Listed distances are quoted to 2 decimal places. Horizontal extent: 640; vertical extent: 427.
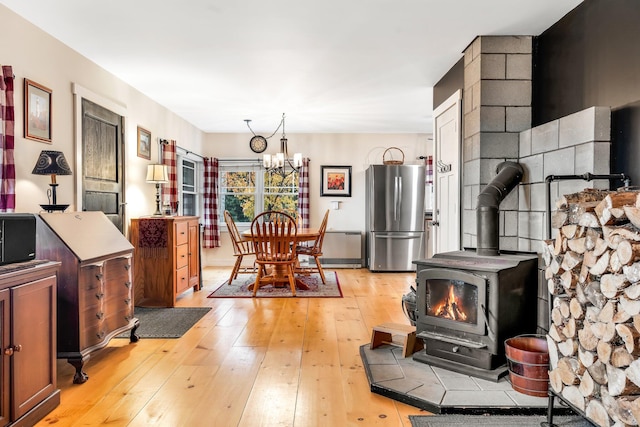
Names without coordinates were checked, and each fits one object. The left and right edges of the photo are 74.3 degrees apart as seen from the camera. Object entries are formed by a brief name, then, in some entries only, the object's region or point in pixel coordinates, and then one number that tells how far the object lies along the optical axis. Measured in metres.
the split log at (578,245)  1.76
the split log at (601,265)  1.61
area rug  4.74
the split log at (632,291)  1.46
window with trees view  7.18
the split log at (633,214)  1.49
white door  3.60
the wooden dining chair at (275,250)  4.65
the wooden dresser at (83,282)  2.46
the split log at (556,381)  1.87
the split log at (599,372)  1.63
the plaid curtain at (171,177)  5.13
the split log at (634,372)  1.45
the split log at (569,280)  1.82
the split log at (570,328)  1.81
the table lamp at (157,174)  4.51
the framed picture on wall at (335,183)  7.11
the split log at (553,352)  1.93
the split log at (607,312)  1.56
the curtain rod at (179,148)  5.10
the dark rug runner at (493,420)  1.94
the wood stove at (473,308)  2.33
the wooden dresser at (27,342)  1.79
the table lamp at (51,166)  2.68
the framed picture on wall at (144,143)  4.53
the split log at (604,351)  1.57
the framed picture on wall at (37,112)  2.79
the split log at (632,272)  1.47
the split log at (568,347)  1.82
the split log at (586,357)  1.68
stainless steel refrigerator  6.42
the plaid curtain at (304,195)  6.96
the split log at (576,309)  1.77
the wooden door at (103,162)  3.53
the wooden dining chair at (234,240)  5.27
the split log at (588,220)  1.71
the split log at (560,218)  1.91
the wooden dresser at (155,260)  4.27
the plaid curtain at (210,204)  6.92
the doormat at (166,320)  3.36
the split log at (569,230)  1.83
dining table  4.89
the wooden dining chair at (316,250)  5.28
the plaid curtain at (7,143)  2.50
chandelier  5.38
